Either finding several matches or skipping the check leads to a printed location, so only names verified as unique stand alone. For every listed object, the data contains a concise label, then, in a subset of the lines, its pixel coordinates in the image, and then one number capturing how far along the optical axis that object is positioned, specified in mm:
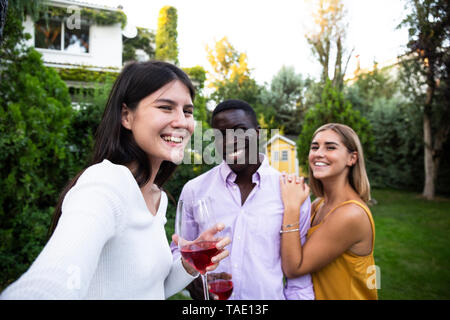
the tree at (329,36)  16922
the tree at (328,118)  9703
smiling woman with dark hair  732
